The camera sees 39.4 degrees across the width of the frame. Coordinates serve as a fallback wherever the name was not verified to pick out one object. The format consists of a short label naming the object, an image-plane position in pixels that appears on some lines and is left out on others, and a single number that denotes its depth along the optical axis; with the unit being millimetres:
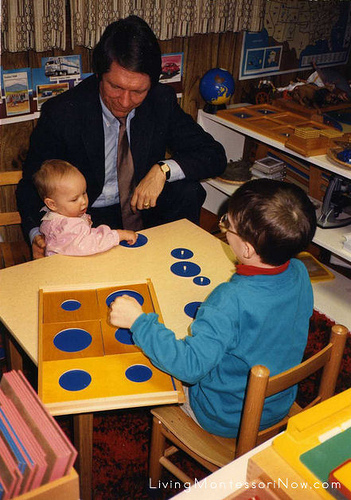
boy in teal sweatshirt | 1085
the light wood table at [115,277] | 1266
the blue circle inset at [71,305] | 1294
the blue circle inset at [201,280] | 1480
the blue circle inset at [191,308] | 1353
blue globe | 2793
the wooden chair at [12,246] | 1947
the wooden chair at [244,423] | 1057
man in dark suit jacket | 1860
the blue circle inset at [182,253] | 1614
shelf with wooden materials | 2316
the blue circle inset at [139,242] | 1663
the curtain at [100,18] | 2062
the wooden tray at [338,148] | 2234
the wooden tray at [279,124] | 2389
